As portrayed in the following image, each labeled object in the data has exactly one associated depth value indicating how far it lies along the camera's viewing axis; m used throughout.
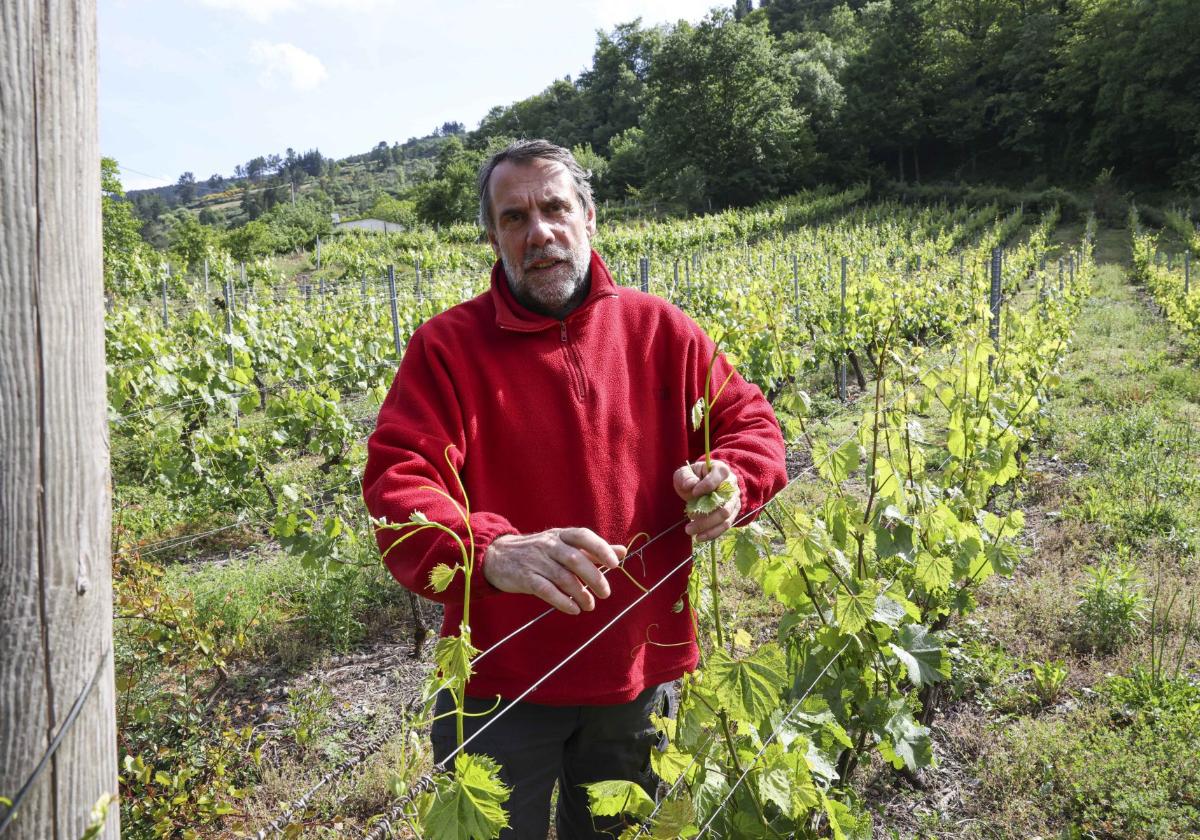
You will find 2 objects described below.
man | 1.64
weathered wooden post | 0.69
